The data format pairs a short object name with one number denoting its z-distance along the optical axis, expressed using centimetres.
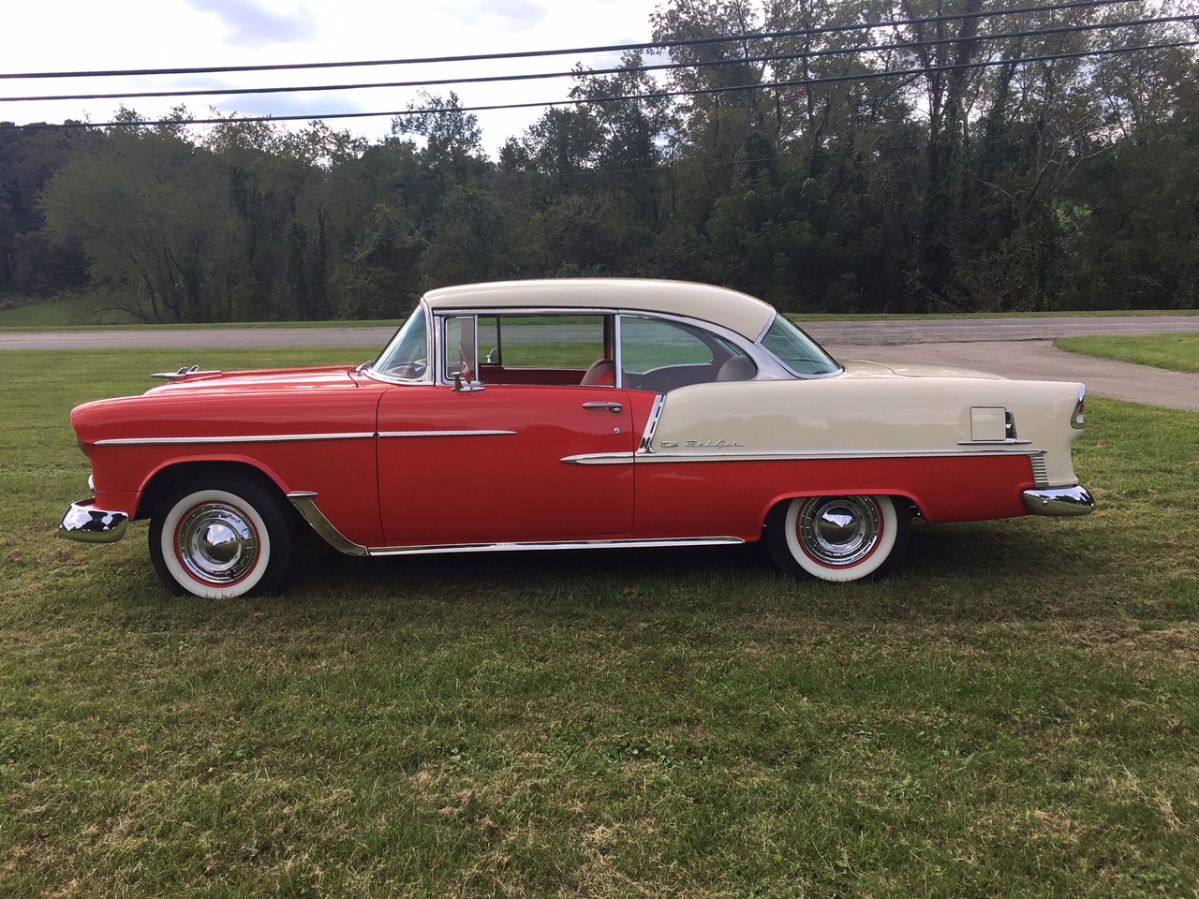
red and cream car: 391
